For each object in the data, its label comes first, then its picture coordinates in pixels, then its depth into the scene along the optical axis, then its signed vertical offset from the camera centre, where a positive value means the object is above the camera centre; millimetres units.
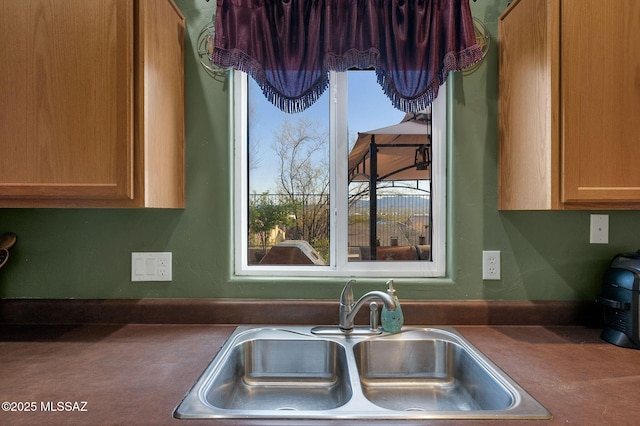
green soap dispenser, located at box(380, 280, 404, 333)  1410 -393
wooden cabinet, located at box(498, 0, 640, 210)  1172 +322
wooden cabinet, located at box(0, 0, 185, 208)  1171 +327
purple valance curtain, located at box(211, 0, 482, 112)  1446 +630
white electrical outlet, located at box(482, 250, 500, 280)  1549 -218
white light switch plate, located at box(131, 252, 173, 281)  1551 -226
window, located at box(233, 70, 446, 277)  1653 +82
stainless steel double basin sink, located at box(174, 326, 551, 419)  1263 -547
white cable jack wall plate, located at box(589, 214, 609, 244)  1540 -76
